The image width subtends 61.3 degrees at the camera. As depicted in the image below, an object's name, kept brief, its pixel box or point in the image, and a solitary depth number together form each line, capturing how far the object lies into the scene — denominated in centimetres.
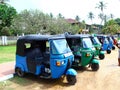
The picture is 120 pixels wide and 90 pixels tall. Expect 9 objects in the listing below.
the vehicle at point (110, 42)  1012
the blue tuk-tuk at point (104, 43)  902
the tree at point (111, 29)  2749
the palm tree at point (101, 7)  3191
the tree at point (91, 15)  4065
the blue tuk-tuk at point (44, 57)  389
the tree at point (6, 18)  1859
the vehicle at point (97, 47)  706
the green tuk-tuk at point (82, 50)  501
